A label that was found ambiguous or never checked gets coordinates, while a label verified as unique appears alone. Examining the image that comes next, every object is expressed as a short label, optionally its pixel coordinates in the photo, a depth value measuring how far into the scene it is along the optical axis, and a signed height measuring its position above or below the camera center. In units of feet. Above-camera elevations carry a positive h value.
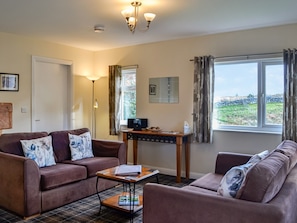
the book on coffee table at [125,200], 10.35 -3.55
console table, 14.30 -1.59
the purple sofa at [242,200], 5.55 -1.99
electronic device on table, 16.39 -0.78
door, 16.12 +1.02
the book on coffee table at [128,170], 9.92 -2.28
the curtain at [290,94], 12.05 +0.75
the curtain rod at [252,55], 12.97 +2.75
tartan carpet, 9.66 -3.94
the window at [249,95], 13.12 +0.81
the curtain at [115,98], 17.65 +0.82
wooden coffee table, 9.46 -2.44
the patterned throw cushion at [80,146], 12.99 -1.78
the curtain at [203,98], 14.12 +0.66
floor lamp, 19.43 -0.23
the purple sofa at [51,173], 9.70 -2.49
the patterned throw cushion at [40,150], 11.09 -1.70
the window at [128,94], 17.77 +1.06
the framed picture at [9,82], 14.29 +1.55
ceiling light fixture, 10.02 +3.67
